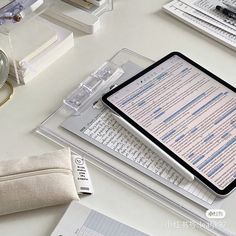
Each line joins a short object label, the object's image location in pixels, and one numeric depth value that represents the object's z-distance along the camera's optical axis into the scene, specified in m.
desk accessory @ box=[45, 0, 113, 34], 1.06
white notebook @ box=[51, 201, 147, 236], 0.73
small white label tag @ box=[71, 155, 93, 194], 0.78
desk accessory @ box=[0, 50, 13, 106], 0.92
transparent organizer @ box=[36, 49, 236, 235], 0.76
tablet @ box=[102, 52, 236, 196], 0.80
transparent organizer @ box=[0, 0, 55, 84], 0.92
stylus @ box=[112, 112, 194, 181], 0.79
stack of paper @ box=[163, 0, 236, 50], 1.06
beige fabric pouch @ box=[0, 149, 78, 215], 0.74
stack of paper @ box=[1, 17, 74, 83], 0.94
